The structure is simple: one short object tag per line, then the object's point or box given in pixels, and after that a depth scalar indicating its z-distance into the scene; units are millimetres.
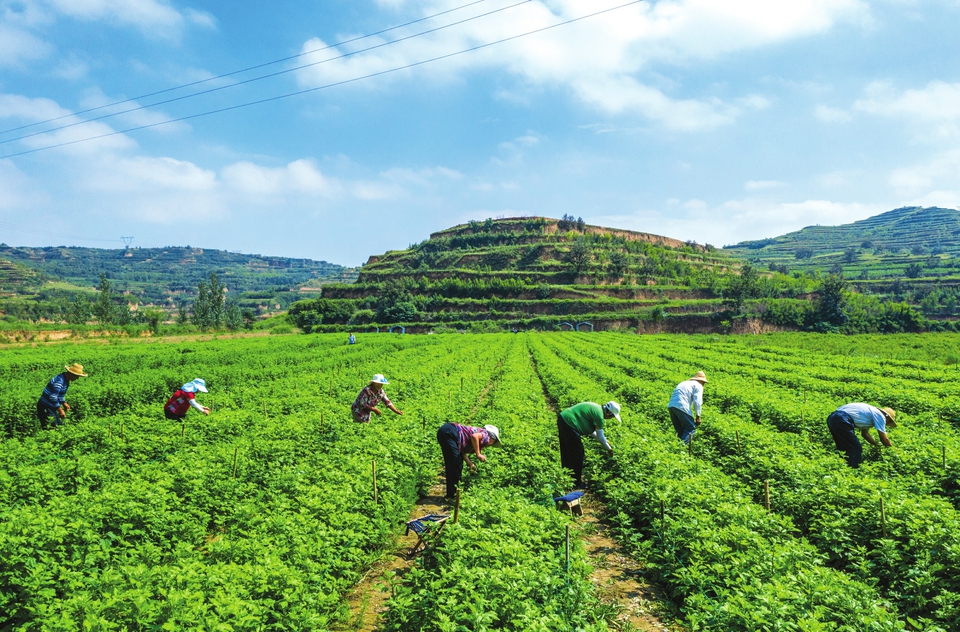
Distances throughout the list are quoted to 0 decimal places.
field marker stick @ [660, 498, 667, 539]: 6617
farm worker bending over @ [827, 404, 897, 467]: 9102
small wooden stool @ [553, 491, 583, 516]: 7520
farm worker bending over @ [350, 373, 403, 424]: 11578
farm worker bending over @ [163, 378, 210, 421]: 11492
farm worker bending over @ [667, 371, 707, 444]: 10852
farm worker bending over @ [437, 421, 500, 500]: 8562
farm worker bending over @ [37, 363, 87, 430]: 11789
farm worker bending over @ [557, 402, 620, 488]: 9070
